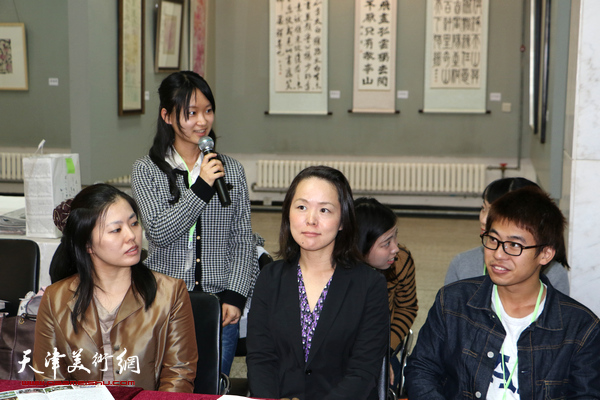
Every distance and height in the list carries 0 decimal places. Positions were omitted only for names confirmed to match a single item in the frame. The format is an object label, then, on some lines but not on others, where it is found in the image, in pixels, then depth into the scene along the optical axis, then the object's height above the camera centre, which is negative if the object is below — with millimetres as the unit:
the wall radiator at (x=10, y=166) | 7828 -506
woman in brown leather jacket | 1895 -550
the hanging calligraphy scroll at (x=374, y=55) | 8141 +914
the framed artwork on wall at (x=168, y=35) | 6473 +921
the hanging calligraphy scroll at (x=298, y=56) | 8266 +908
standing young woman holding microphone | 2297 -274
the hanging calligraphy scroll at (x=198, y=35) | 7488 +1063
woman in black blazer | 1890 -538
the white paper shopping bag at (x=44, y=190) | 3049 -306
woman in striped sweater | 2447 -503
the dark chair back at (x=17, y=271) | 2568 -575
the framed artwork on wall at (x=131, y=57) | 5617 +605
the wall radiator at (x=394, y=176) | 8195 -599
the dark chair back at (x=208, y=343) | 2066 -681
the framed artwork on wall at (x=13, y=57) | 7547 +769
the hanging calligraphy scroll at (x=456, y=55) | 7988 +916
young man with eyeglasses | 1737 -537
